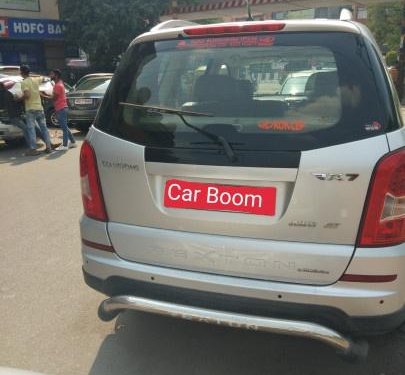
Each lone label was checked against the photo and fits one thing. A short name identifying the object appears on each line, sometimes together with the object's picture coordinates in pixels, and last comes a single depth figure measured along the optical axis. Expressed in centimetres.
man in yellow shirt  955
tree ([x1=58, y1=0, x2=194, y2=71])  2342
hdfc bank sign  2306
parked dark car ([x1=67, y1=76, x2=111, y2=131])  1220
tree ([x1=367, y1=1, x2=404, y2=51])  4022
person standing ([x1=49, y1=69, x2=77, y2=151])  1027
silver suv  230
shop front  2327
